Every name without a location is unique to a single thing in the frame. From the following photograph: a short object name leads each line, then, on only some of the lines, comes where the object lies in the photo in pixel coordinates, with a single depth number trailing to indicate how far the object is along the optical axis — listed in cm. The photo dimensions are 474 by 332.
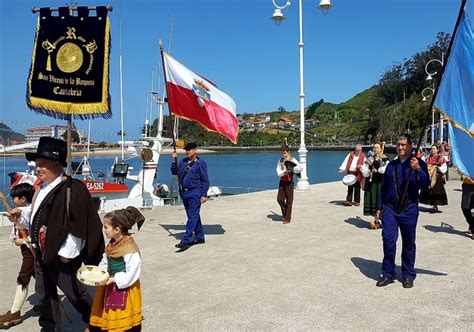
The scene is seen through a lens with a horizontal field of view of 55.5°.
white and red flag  785
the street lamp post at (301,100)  1588
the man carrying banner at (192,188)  746
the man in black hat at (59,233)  366
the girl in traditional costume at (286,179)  977
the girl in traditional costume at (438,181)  1044
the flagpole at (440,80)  506
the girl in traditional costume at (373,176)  939
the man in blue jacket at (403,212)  542
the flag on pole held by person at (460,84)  536
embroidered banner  429
